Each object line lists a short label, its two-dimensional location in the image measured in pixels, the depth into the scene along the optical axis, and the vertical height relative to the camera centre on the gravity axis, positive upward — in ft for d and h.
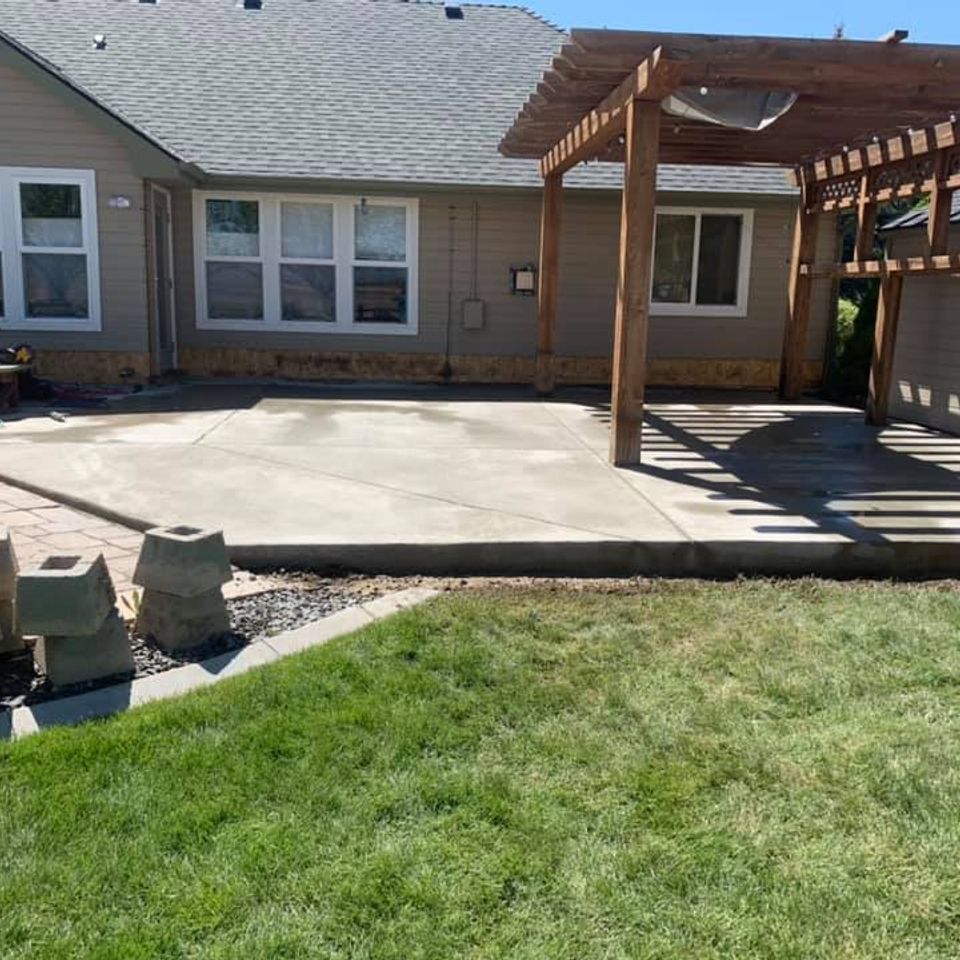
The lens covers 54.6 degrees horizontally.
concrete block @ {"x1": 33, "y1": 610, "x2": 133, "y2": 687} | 10.58 -4.05
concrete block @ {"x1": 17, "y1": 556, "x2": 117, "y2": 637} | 10.19 -3.30
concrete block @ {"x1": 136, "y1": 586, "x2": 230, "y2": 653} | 11.65 -3.96
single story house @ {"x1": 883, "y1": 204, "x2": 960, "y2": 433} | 30.30 -0.66
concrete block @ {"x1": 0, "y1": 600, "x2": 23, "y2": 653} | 11.10 -3.94
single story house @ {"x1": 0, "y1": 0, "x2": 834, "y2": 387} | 38.45 +2.24
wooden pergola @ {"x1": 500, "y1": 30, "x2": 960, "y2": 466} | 19.44 +5.14
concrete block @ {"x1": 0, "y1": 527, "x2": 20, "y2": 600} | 11.05 -3.24
